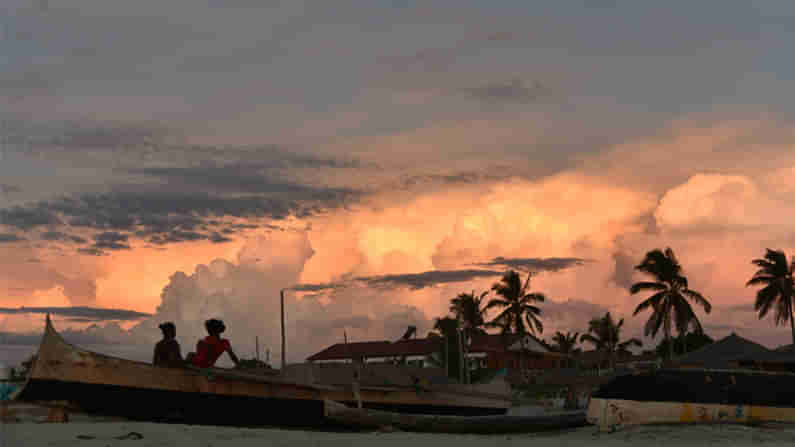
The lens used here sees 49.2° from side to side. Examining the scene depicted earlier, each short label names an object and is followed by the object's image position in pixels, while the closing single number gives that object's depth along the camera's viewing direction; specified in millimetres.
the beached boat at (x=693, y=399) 16906
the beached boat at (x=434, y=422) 17906
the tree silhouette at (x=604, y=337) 88688
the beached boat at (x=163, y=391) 15898
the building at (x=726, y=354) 36544
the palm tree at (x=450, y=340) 65938
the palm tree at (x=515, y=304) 68438
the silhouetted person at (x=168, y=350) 16672
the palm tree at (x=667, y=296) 56781
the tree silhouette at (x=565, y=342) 100500
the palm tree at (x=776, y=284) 53969
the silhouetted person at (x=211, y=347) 16609
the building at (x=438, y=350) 77688
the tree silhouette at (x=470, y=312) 76125
